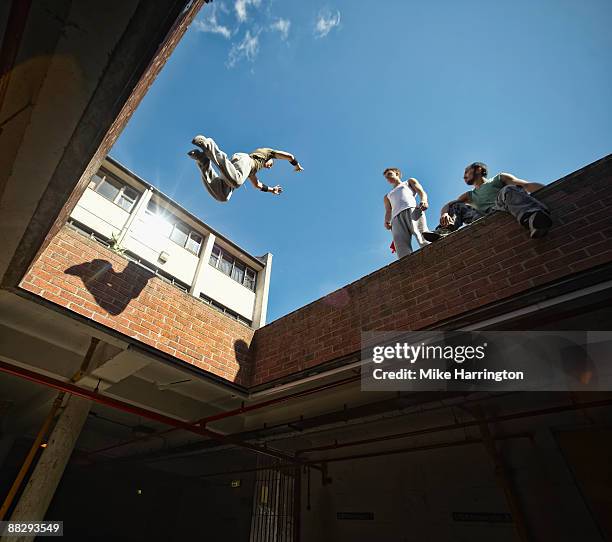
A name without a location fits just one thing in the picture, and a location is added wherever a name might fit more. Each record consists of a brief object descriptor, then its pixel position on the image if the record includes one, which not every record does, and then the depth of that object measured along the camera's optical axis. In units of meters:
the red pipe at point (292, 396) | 3.87
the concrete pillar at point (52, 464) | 4.52
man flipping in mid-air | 4.23
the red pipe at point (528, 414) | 3.27
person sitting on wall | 2.97
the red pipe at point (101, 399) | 3.50
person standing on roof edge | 5.14
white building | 12.34
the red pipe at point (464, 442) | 4.48
